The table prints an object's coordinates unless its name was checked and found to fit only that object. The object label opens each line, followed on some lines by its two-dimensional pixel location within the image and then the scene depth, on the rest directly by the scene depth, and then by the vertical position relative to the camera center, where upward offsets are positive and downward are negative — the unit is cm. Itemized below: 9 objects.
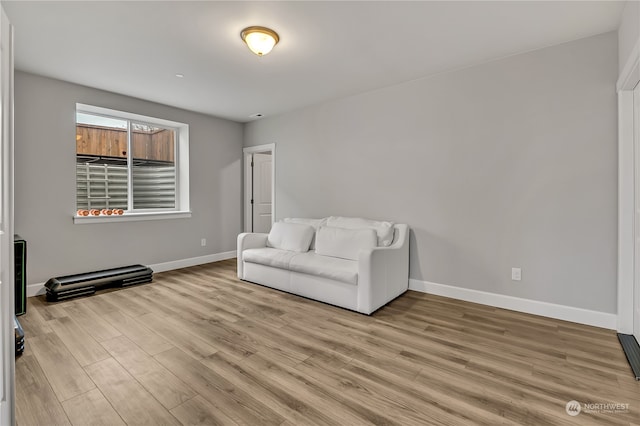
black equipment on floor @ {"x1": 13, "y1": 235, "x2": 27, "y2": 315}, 287 -59
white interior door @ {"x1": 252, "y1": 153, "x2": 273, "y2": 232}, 604 +41
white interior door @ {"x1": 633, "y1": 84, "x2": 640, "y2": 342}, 235 -4
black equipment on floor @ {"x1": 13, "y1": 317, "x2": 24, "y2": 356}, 220 -91
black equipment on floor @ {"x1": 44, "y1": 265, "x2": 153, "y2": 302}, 337 -80
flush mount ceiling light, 252 +144
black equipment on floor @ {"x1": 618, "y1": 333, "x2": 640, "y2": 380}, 201 -100
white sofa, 304 -54
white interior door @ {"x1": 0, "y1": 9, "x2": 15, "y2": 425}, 132 -7
